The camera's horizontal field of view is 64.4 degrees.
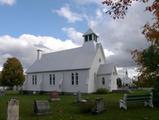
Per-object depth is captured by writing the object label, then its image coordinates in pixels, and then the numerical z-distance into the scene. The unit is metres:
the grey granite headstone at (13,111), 4.50
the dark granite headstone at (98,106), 7.69
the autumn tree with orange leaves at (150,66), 8.74
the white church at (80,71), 21.84
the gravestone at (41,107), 7.47
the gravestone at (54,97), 12.88
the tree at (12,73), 27.78
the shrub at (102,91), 20.94
